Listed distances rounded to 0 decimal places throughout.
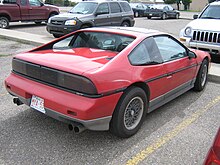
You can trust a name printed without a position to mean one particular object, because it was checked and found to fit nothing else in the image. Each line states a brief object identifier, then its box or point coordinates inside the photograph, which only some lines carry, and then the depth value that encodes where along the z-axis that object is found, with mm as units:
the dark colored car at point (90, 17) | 10539
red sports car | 2941
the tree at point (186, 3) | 58094
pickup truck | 13695
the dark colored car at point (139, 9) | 26719
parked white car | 7387
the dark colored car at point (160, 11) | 24672
